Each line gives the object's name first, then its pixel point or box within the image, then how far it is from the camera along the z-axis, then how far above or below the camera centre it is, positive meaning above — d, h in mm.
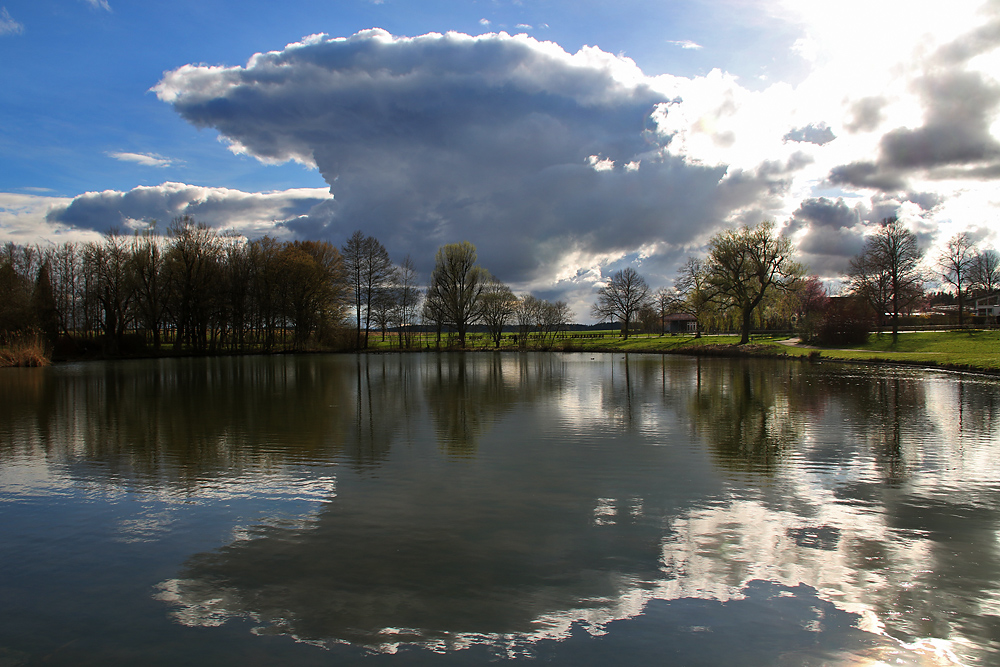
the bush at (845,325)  42031 -291
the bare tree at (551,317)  78750 +1629
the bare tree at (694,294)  49562 +3280
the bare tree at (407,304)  65625 +3441
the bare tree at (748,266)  45250 +4950
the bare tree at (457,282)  62375 +5659
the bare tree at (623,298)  71375 +3814
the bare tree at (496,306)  68750 +3117
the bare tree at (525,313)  72812 +2180
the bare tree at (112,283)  47366 +4973
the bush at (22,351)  34906 -707
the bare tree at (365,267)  60250 +7387
